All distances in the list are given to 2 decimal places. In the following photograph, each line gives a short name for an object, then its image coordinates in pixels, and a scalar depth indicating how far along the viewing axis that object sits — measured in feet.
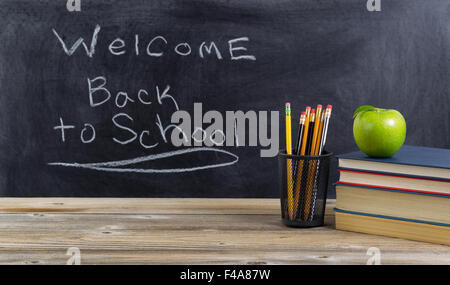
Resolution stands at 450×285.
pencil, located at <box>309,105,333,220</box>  5.16
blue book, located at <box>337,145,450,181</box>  4.93
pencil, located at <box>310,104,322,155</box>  5.19
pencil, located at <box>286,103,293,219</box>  5.16
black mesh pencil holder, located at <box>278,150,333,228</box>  5.15
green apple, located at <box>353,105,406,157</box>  5.08
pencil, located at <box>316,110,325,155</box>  5.19
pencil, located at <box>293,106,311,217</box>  5.15
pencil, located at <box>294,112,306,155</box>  5.20
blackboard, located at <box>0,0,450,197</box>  5.83
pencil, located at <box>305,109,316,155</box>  5.20
